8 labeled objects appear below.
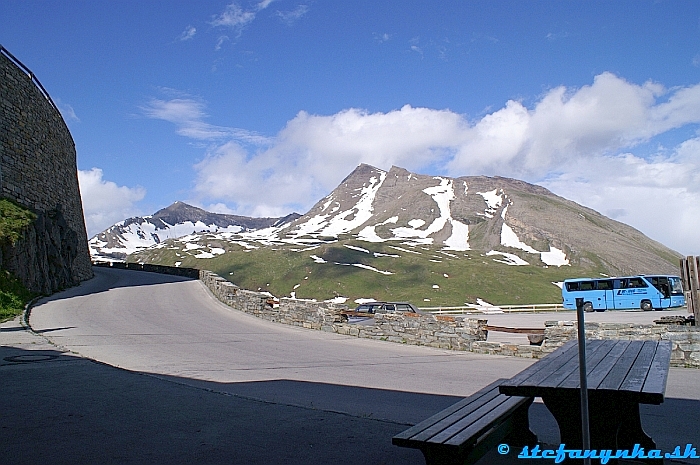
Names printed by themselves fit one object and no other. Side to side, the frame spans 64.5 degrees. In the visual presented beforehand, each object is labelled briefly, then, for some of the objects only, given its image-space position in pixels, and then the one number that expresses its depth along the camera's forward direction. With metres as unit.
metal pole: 3.23
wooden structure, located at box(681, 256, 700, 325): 13.62
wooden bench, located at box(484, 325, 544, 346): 15.71
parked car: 26.75
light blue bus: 36.81
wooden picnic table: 4.18
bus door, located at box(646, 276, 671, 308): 36.69
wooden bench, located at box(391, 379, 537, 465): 3.80
